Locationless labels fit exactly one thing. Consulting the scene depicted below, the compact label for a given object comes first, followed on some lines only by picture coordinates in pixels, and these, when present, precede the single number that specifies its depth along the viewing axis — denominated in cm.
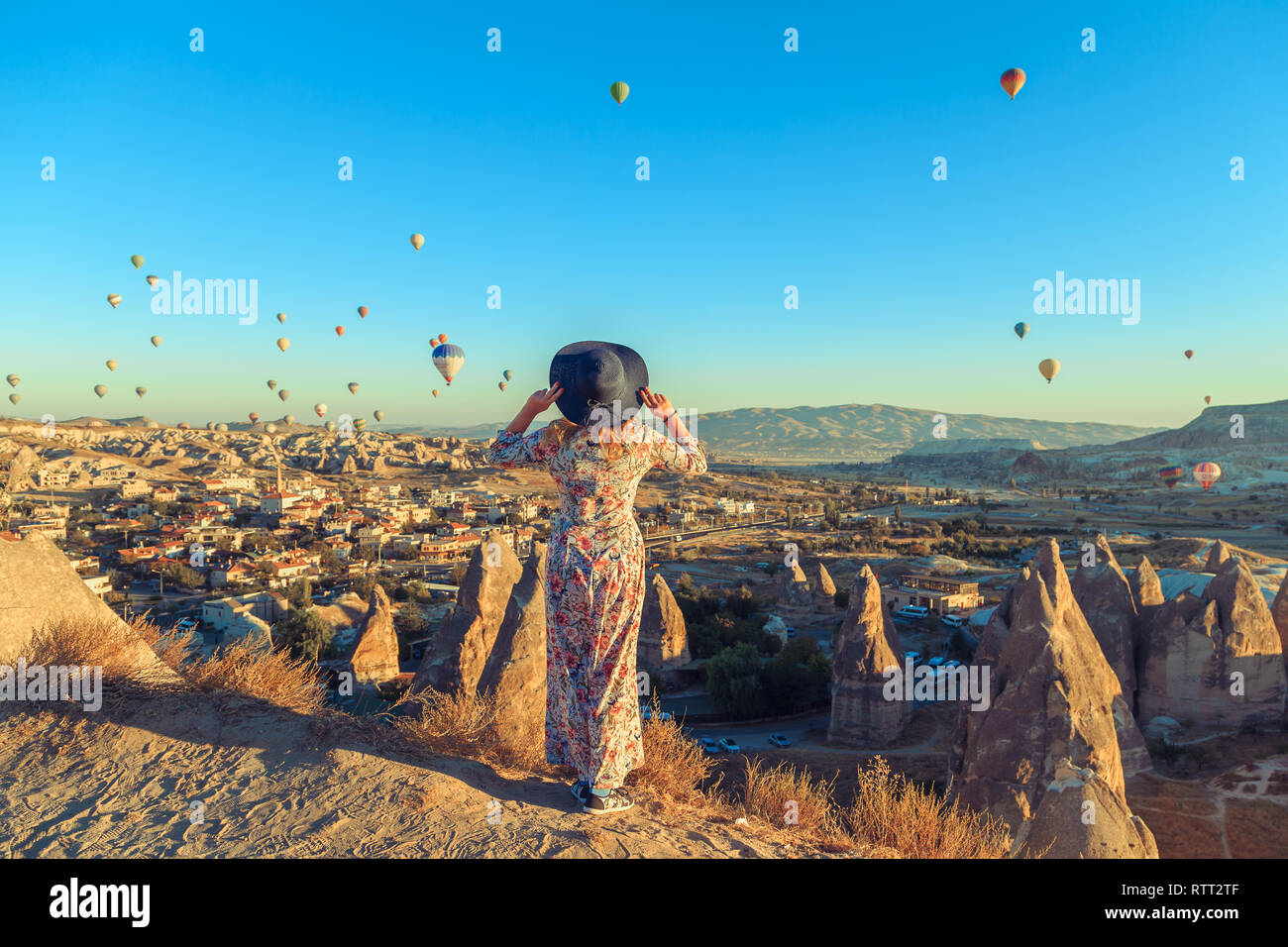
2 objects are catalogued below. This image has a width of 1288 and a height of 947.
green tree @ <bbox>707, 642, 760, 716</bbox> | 1817
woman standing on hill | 366
